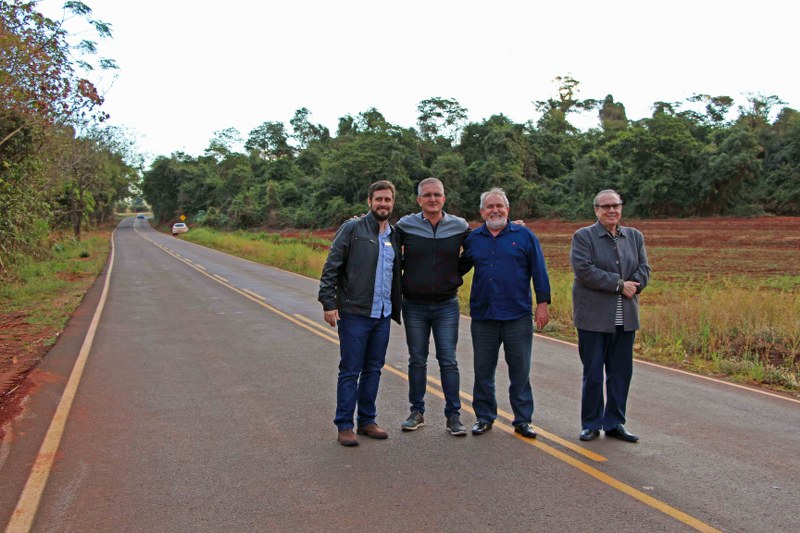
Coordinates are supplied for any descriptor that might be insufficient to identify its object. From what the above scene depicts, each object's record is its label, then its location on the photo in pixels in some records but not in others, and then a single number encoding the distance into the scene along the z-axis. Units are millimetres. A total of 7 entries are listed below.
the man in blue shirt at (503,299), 5508
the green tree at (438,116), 83562
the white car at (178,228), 76619
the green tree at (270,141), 106750
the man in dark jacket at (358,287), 5461
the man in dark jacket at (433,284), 5570
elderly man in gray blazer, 5445
